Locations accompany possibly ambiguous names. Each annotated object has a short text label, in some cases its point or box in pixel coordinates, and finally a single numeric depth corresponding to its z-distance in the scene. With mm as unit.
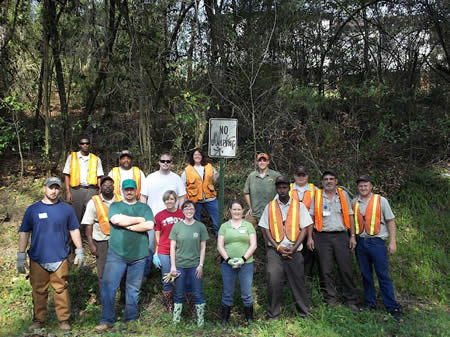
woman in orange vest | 6910
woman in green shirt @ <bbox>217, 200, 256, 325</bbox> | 5414
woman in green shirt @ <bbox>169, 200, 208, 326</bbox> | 5414
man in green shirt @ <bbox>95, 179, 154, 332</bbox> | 5113
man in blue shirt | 5055
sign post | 6219
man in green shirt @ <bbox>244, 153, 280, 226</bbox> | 6492
